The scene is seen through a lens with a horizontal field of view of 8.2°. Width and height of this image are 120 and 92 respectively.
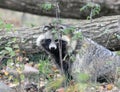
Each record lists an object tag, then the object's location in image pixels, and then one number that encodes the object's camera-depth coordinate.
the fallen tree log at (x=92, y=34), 13.73
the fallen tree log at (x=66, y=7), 16.67
